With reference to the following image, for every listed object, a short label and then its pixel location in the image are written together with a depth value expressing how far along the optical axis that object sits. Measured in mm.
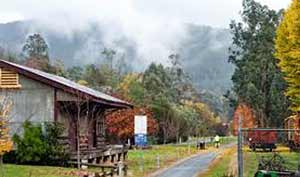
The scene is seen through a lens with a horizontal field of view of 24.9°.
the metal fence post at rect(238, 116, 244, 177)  19781
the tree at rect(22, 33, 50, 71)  123338
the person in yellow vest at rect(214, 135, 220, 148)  82262
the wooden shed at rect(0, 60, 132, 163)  36000
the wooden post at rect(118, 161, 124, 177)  30359
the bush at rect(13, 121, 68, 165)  34906
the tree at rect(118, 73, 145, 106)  86188
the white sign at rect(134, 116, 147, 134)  49897
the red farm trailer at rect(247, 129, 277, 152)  29728
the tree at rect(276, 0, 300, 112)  45031
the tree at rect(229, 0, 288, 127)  78625
